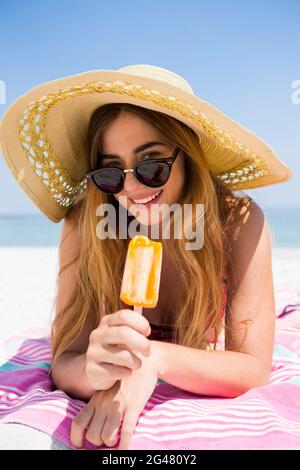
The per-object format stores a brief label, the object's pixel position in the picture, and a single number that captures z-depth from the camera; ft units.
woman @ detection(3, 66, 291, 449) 2.66
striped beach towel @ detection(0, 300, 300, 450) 2.30
